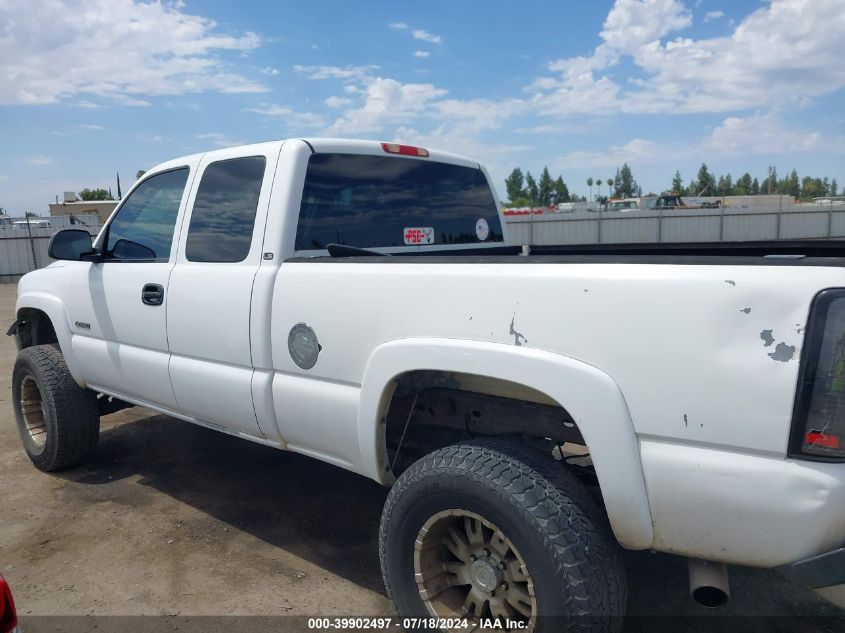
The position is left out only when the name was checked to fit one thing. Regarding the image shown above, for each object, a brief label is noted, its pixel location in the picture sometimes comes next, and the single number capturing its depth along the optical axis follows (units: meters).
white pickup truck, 1.92
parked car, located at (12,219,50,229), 32.61
